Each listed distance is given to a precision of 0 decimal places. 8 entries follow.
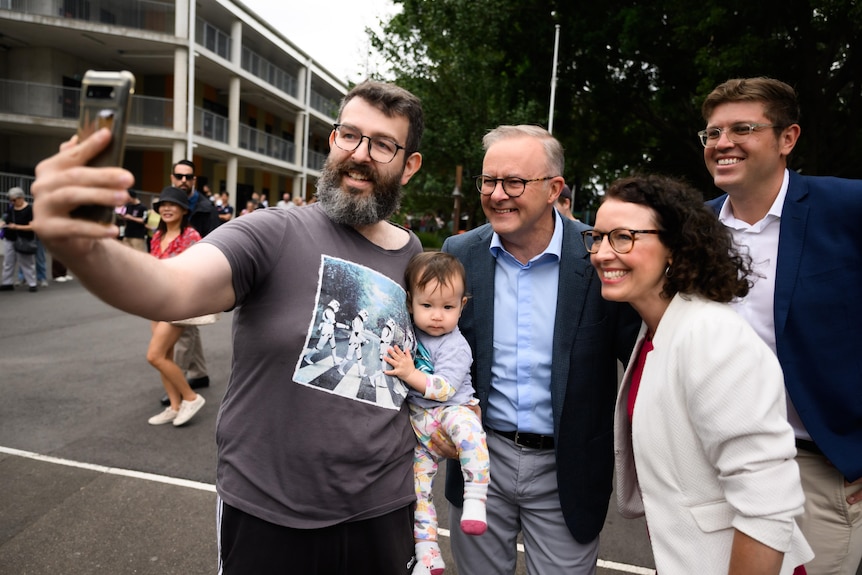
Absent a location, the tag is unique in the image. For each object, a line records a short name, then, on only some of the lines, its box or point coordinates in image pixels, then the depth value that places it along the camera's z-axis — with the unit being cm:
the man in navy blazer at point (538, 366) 234
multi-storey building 2248
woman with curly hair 154
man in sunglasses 624
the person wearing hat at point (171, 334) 499
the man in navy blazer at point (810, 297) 220
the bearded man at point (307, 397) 175
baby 211
